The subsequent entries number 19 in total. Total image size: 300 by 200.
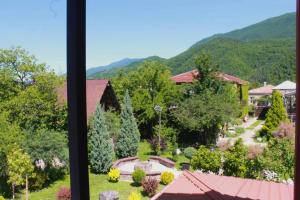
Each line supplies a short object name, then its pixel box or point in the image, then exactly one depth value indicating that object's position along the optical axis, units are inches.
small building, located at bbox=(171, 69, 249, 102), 531.1
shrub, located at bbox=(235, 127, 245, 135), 647.0
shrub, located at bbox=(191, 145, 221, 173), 326.6
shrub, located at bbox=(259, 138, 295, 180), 304.8
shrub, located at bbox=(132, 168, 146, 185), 361.7
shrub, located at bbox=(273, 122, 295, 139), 402.5
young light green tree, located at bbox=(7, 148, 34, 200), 330.0
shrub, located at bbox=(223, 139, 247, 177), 312.3
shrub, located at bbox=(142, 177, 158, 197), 333.7
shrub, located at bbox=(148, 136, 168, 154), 501.4
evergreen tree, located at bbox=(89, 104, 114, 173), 414.9
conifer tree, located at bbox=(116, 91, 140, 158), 477.4
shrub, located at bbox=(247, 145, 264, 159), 323.0
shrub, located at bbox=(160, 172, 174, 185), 361.1
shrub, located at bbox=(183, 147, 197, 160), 466.3
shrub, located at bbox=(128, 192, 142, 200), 269.3
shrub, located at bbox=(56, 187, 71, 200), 312.4
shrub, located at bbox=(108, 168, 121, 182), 376.5
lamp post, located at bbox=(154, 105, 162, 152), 525.7
